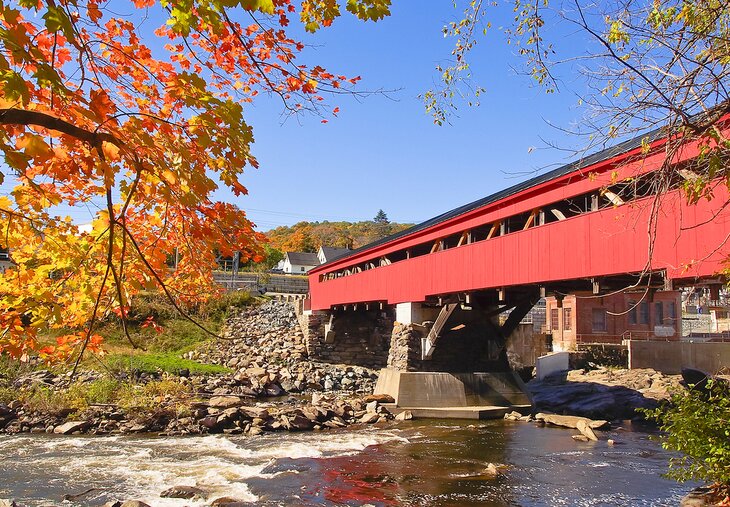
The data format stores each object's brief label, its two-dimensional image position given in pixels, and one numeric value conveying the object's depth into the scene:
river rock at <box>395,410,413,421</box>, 13.46
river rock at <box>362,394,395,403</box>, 14.69
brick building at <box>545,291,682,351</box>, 26.09
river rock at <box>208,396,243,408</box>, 13.23
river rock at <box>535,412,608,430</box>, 12.41
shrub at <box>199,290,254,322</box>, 28.16
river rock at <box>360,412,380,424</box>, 13.00
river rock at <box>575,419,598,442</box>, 11.30
